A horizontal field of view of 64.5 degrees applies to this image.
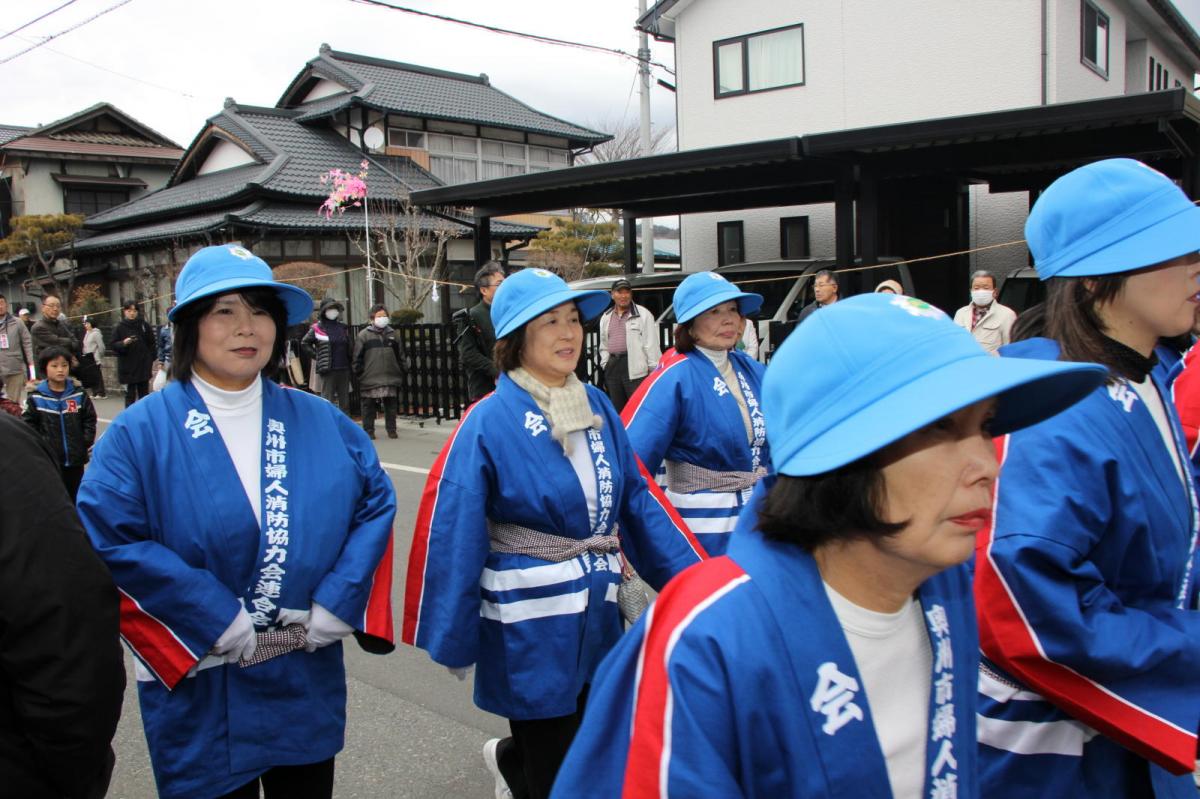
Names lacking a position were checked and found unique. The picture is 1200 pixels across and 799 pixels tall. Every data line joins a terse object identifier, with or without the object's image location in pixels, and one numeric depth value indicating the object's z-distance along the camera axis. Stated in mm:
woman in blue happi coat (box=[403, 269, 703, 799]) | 2906
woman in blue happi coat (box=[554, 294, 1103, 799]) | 1257
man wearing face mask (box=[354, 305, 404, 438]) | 12367
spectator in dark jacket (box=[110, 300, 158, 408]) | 15703
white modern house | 15719
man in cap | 10930
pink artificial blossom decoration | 18156
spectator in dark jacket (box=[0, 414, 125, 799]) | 1709
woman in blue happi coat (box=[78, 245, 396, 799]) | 2402
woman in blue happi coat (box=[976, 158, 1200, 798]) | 1723
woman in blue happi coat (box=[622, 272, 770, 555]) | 4035
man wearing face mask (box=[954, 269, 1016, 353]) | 9227
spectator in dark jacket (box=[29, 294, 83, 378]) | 11234
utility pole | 19219
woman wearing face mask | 12812
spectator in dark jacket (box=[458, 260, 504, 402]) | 8781
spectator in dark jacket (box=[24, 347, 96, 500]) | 7180
